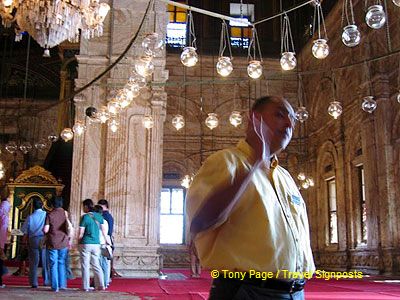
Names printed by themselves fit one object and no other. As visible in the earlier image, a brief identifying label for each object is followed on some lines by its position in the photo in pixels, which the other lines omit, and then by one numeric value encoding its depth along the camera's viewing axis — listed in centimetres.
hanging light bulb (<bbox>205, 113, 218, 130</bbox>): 1015
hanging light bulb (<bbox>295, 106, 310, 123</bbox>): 933
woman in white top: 757
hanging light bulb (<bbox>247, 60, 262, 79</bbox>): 716
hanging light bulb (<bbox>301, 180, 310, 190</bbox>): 1653
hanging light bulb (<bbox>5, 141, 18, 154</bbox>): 1160
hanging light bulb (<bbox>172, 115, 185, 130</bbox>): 1048
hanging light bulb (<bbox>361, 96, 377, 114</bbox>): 854
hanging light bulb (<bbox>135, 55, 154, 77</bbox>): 744
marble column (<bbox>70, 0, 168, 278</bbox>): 1041
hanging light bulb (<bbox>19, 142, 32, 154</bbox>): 1262
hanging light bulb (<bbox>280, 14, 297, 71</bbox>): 674
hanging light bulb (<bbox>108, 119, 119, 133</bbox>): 1019
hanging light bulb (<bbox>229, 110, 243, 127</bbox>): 1010
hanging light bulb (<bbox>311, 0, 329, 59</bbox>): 634
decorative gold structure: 1520
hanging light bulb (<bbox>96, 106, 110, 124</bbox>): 943
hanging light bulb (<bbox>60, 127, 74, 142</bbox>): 966
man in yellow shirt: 158
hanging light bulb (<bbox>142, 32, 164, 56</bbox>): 698
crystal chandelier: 686
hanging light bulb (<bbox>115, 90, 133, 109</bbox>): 910
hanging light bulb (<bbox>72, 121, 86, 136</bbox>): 973
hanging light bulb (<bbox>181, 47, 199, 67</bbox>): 669
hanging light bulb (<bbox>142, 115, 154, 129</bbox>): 1005
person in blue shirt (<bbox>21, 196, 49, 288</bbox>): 789
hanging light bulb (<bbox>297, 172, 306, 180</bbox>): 1653
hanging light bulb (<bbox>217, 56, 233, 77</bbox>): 679
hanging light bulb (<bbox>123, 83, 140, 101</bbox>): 895
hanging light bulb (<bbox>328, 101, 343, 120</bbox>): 877
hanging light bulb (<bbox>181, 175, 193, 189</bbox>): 1631
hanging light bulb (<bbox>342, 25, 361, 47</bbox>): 577
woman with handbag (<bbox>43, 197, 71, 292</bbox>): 748
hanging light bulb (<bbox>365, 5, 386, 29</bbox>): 560
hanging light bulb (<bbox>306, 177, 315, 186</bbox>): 1658
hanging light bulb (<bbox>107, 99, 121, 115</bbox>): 934
